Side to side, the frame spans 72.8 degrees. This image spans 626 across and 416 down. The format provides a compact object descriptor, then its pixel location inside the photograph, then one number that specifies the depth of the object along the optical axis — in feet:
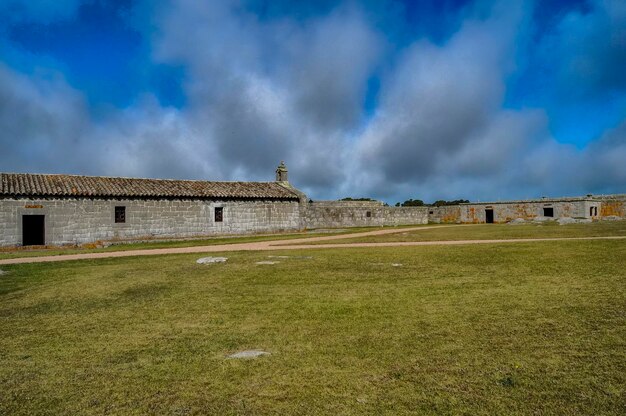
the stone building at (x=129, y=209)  77.56
